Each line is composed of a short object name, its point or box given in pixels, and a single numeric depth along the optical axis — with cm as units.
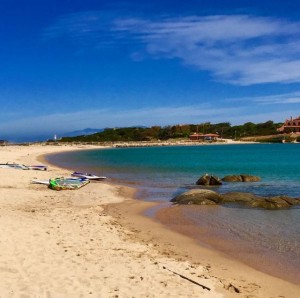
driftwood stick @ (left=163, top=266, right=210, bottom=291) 948
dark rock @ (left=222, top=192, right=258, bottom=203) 2402
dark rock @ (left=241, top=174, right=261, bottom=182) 3820
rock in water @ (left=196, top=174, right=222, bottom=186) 3512
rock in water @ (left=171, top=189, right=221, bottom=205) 2383
